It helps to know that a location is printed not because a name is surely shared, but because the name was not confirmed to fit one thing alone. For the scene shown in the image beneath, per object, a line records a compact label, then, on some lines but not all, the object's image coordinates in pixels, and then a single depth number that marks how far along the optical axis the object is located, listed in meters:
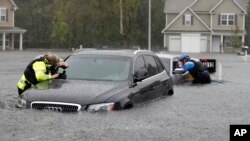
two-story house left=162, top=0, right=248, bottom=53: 75.68
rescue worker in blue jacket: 19.38
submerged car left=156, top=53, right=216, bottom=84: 18.98
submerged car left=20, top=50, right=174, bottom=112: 10.30
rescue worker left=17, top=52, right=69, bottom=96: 12.00
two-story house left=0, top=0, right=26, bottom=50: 72.19
